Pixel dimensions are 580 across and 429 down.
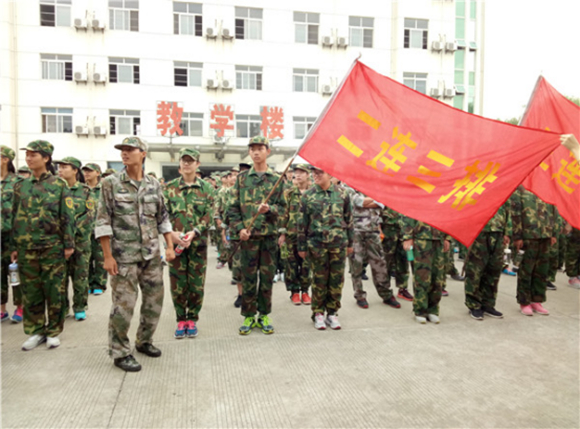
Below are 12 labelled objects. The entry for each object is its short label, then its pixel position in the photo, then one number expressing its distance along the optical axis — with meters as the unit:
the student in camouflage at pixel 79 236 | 4.92
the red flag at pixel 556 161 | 3.95
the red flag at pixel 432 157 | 3.14
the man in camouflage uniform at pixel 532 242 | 5.02
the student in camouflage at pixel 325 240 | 4.54
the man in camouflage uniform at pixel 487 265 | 4.96
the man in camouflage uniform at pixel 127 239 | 3.48
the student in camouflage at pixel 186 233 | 4.25
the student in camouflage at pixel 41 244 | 3.90
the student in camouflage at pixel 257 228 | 4.37
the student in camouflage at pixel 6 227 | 4.65
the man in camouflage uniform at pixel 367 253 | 5.53
